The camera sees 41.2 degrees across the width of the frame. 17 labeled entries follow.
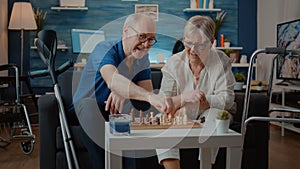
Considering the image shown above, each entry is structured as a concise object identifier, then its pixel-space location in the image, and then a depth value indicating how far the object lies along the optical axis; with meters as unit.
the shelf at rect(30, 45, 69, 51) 5.36
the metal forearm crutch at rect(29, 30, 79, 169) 2.07
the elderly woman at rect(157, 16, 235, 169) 1.70
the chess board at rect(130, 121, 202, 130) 1.54
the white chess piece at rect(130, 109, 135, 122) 1.67
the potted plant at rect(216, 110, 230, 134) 1.48
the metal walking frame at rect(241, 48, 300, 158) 1.67
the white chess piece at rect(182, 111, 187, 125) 1.58
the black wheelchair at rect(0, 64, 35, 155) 3.18
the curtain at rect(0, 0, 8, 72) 5.08
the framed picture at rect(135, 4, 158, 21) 5.59
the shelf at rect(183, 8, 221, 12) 5.48
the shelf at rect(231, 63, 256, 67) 5.48
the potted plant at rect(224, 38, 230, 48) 5.57
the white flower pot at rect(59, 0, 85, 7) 5.37
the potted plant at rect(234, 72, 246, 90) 4.09
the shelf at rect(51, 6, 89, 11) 5.37
